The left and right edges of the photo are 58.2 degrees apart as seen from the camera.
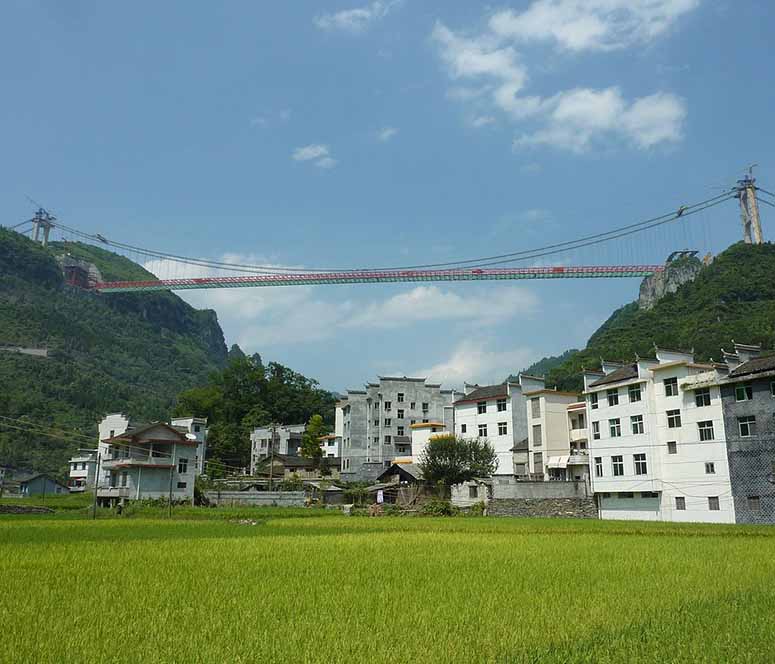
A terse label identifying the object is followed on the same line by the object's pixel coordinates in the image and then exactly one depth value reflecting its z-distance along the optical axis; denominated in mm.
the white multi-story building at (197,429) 84438
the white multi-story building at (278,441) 94875
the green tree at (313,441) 82188
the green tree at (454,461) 55875
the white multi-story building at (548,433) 58184
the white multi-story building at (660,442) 42594
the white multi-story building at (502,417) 62125
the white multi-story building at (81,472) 91062
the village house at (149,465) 58188
